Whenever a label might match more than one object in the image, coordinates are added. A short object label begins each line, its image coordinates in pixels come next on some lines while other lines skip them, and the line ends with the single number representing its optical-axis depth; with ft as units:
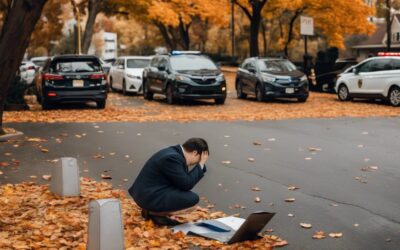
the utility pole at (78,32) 111.31
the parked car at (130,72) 87.15
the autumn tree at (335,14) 120.67
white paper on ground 20.97
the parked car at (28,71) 106.32
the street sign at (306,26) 95.76
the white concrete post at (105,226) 17.66
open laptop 19.48
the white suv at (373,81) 67.10
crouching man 20.94
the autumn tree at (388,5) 128.42
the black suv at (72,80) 62.08
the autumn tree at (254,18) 121.80
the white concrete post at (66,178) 26.43
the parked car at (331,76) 89.86
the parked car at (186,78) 69.21
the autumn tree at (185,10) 118.42
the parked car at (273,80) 73.05
